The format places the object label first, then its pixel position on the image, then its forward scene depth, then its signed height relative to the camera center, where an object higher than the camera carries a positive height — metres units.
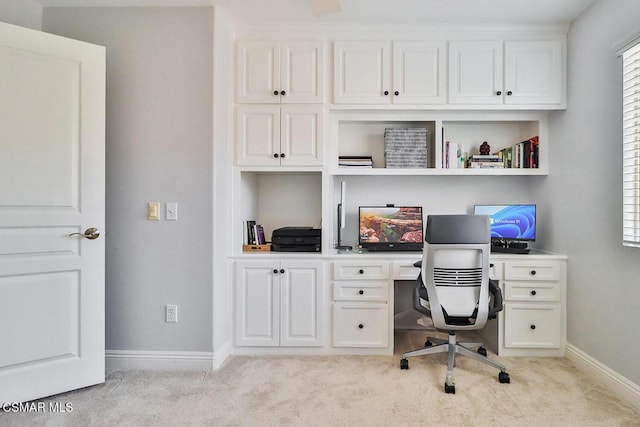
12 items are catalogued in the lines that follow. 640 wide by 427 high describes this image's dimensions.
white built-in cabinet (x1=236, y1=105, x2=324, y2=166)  2.68 +0.63
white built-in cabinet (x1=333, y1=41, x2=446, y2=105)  2.67 +1.11
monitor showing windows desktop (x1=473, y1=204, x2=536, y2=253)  2.84 -0.07
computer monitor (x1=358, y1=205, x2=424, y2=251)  2.94 -0.10
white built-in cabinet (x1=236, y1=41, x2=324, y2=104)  2.67 +1.12
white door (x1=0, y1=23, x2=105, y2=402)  1.93 -0.01
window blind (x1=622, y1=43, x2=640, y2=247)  1.95 +0.41
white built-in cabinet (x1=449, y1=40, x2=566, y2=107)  2.65 +1.11
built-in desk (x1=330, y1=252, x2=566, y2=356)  2.57 -0.65
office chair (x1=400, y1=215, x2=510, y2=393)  2.17 -0.40
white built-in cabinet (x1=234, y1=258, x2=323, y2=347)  2.61 -0.71
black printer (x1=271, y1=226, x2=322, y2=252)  2.73 -0.22
